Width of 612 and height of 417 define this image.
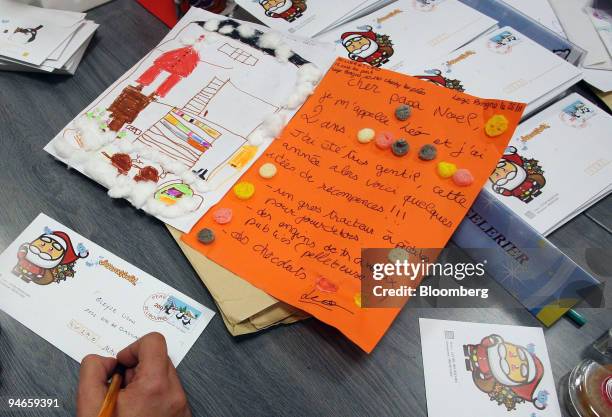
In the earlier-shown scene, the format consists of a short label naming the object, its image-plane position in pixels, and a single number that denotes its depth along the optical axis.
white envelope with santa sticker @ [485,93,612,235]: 0.68
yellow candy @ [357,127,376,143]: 0.74
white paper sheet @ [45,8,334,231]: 0.72
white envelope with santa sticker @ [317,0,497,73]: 0.84
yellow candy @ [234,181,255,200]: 0.70
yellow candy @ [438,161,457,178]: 0.69
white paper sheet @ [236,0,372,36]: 0.89
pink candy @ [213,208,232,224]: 0.68
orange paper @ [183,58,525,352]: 0.63
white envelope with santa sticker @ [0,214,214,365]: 0.62
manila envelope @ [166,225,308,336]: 0.61
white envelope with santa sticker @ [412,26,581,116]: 0.78
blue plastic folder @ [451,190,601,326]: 0.60
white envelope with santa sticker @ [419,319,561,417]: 0.58
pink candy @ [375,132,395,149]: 0.73
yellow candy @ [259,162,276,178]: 0.72
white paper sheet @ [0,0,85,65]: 0.84
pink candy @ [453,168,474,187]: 0.68
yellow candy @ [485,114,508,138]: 0.72
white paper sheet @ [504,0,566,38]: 0.91
